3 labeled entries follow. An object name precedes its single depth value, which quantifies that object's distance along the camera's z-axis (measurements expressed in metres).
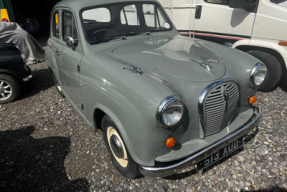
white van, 3.80
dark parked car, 4.27
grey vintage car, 1.87
